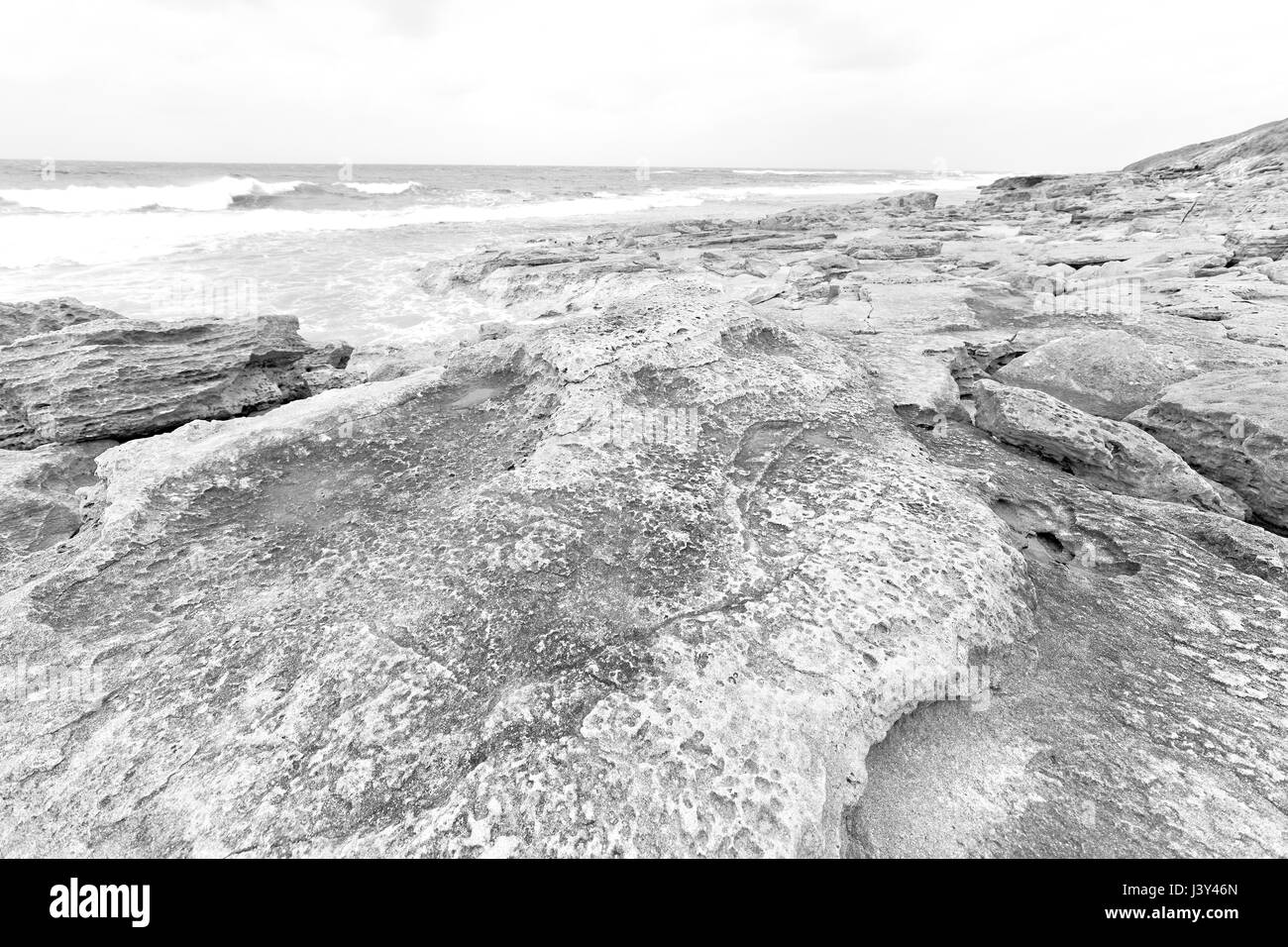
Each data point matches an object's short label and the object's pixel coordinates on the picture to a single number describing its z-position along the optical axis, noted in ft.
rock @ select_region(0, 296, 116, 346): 25.96
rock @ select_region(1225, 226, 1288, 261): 33.58
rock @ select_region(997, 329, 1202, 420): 15.90
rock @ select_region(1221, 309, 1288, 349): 18.93
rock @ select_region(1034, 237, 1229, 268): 36.55
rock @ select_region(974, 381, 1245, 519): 11.76
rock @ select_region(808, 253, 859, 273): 41.39
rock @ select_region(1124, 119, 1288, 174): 117.72
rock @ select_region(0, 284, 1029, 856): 6.17
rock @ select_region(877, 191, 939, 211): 92.44
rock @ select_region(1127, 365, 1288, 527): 11.99
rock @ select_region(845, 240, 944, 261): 46.16
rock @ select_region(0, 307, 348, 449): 17.11
